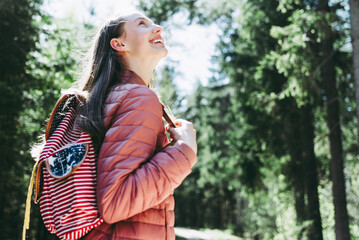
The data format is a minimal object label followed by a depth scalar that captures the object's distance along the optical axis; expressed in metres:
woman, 1.43
